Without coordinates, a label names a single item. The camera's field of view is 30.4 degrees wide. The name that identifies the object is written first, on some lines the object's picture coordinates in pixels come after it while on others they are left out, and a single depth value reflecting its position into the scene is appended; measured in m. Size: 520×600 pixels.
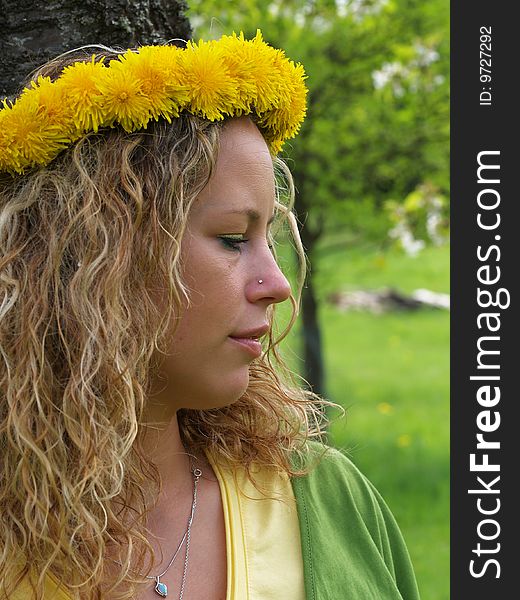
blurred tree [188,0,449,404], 5.18
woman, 1.74
